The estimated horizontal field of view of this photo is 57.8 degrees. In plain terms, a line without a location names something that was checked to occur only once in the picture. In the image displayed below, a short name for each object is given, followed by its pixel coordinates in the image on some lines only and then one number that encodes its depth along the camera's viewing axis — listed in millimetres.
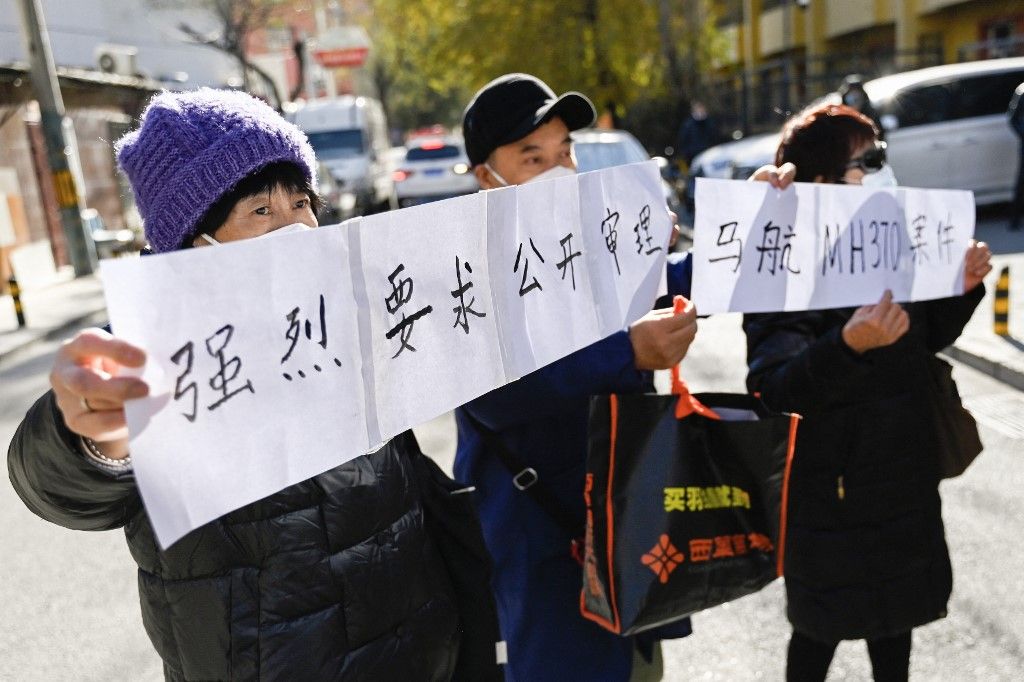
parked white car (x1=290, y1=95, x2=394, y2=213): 20453
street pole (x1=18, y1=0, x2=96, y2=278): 12828
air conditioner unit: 21031
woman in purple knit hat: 1343
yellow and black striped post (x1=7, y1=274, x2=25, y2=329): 10078
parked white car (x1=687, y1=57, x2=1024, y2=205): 11414
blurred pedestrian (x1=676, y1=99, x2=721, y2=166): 17156
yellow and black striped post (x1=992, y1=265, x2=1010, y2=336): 6230
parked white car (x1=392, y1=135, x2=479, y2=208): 17750
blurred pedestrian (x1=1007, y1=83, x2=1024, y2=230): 10367
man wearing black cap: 1846
